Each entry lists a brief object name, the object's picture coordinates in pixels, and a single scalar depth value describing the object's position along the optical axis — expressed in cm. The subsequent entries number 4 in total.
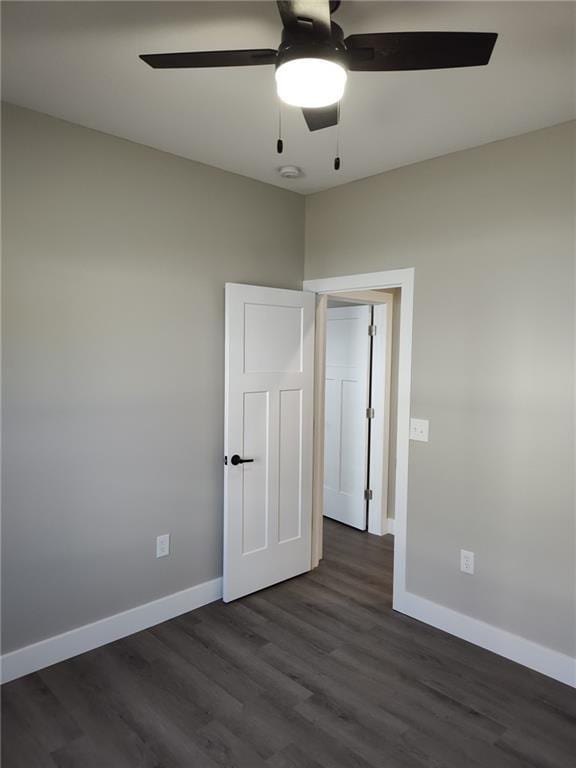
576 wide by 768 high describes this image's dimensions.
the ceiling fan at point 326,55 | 136
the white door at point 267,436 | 309
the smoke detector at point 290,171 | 302
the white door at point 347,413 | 438
